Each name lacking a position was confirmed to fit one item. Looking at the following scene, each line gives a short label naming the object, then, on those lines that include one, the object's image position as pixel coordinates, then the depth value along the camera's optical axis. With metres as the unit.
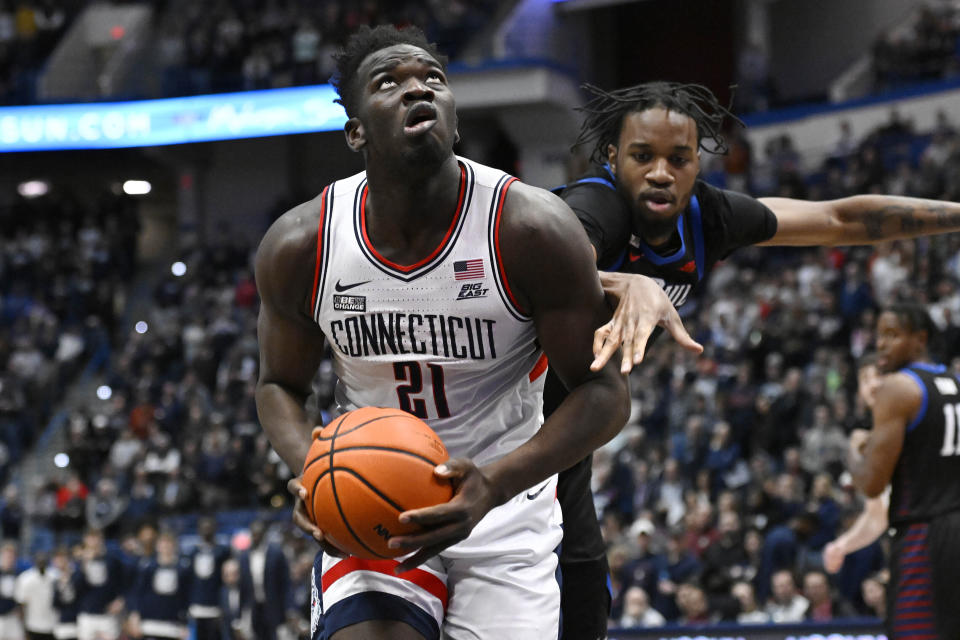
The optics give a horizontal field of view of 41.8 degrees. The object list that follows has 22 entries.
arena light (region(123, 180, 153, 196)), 25.92
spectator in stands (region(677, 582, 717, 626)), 9.77
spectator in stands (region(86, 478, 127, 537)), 15.59
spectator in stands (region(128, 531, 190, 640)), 12.43
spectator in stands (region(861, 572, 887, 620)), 9.24
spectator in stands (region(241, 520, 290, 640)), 12.05
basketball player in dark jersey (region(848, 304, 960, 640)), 5.15
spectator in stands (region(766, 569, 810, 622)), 9.34
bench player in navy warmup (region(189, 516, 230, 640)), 12.52
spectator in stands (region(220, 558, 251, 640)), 12.22
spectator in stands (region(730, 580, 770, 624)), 9.52
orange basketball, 2.91
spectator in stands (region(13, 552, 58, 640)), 13.50
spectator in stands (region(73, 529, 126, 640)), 13.04
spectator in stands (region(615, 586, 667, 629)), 9.91
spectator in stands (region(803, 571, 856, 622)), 9.18
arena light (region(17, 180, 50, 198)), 25.77
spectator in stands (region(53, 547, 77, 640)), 13.24
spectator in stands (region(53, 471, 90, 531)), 15.91
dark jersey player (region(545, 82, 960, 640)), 4.09
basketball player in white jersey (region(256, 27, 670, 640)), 3.22
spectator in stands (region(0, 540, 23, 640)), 13.71
